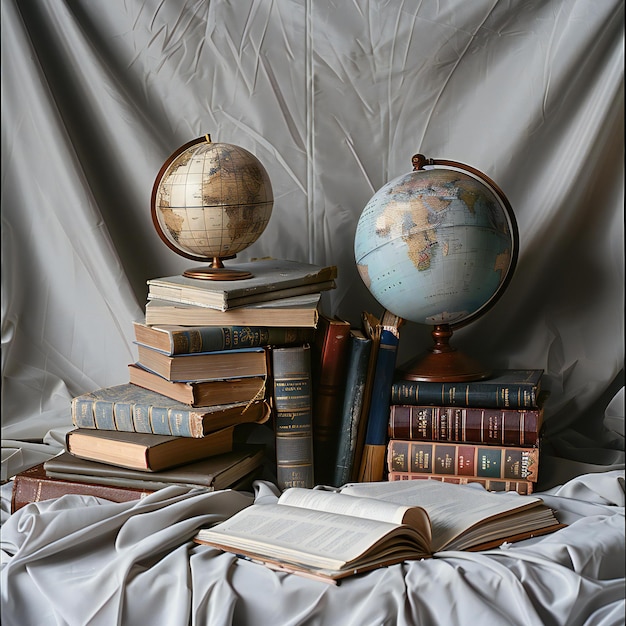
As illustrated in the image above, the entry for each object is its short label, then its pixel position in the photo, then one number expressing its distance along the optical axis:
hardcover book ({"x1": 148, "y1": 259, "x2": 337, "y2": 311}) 1.72
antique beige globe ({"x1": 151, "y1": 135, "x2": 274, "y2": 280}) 1.77
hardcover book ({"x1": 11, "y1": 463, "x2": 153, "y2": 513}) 1.65
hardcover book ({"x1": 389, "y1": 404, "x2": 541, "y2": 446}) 1.71
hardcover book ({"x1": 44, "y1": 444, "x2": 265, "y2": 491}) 1.65
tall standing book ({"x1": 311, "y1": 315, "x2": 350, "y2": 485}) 1.79
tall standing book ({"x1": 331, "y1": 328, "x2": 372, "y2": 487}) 1.78
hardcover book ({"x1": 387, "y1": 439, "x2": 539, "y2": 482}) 1.70
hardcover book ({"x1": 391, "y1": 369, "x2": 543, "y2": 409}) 1.74
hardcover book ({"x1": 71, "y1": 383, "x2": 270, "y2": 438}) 1.66
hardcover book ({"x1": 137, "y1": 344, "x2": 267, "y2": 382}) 1.71
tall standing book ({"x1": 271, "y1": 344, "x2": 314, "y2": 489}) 1.74
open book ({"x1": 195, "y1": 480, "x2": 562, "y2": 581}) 1.29
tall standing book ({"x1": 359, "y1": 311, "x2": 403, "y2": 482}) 1.79
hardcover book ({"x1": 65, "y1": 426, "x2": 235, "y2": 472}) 1.65
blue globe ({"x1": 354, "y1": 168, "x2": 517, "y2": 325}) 1.70
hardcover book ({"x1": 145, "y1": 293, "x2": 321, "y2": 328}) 1.73
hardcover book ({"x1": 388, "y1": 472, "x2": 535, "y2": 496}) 1.70
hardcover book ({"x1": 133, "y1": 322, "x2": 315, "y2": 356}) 1.70
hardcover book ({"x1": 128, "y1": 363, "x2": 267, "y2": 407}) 1.71
